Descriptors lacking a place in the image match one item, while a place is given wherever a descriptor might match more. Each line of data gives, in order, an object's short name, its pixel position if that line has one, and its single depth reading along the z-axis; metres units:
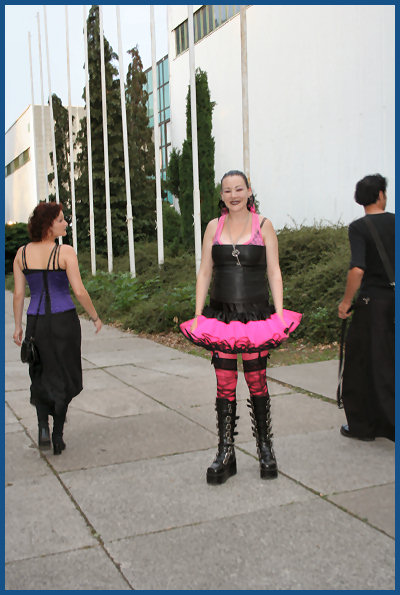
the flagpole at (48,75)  24.47
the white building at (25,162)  51.81
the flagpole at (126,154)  17.73
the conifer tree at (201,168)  22.00
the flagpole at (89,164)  21.74
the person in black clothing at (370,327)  4.58
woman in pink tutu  3.94
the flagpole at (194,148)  12.76
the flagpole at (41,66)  25.04
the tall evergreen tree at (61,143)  35.88
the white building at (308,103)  16.55
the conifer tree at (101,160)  26.39
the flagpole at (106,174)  19.86
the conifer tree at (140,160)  27.77
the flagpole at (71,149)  23.66
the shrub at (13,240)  35.59
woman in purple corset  4.71
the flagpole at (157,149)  15.70
